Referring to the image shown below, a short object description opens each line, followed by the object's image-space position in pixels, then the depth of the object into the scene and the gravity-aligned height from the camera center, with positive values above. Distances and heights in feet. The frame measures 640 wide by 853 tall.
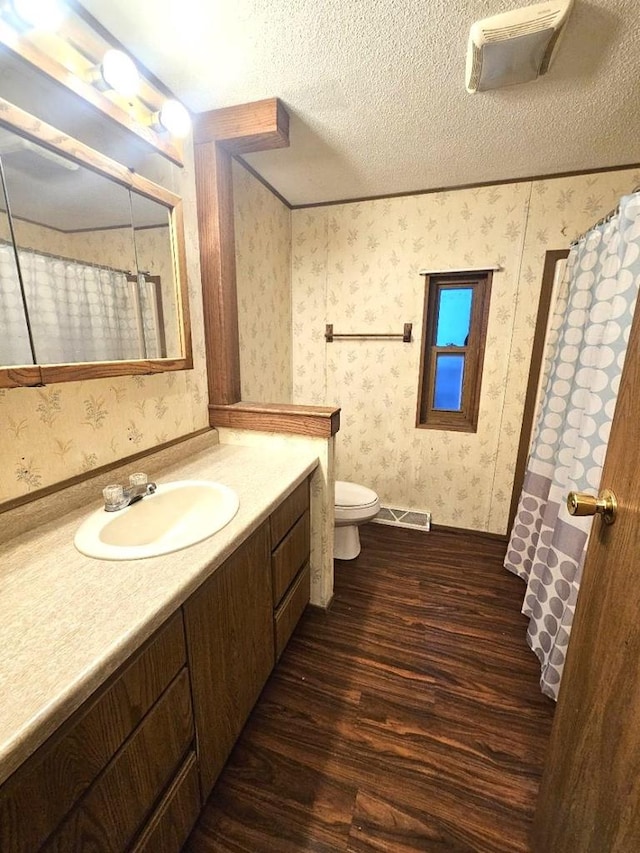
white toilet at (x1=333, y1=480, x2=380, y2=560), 6.30 -2.98
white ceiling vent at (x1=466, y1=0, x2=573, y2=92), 3.23 +2.91
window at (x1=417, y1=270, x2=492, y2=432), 7.32 -0.11
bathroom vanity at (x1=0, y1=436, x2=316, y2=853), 1.68 -2.03
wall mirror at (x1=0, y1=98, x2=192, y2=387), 2.69 +0.70
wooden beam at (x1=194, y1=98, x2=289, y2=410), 4.51 +1.76
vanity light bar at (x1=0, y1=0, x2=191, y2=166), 2.59 +2.27
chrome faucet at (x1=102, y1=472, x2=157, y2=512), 3.34 -1.46
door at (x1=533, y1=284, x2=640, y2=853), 1.71 -1.88
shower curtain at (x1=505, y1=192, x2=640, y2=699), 3.85 -0.80
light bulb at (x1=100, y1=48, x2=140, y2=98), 3.11 +2.36
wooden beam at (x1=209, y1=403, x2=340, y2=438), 4.80 -1.07
